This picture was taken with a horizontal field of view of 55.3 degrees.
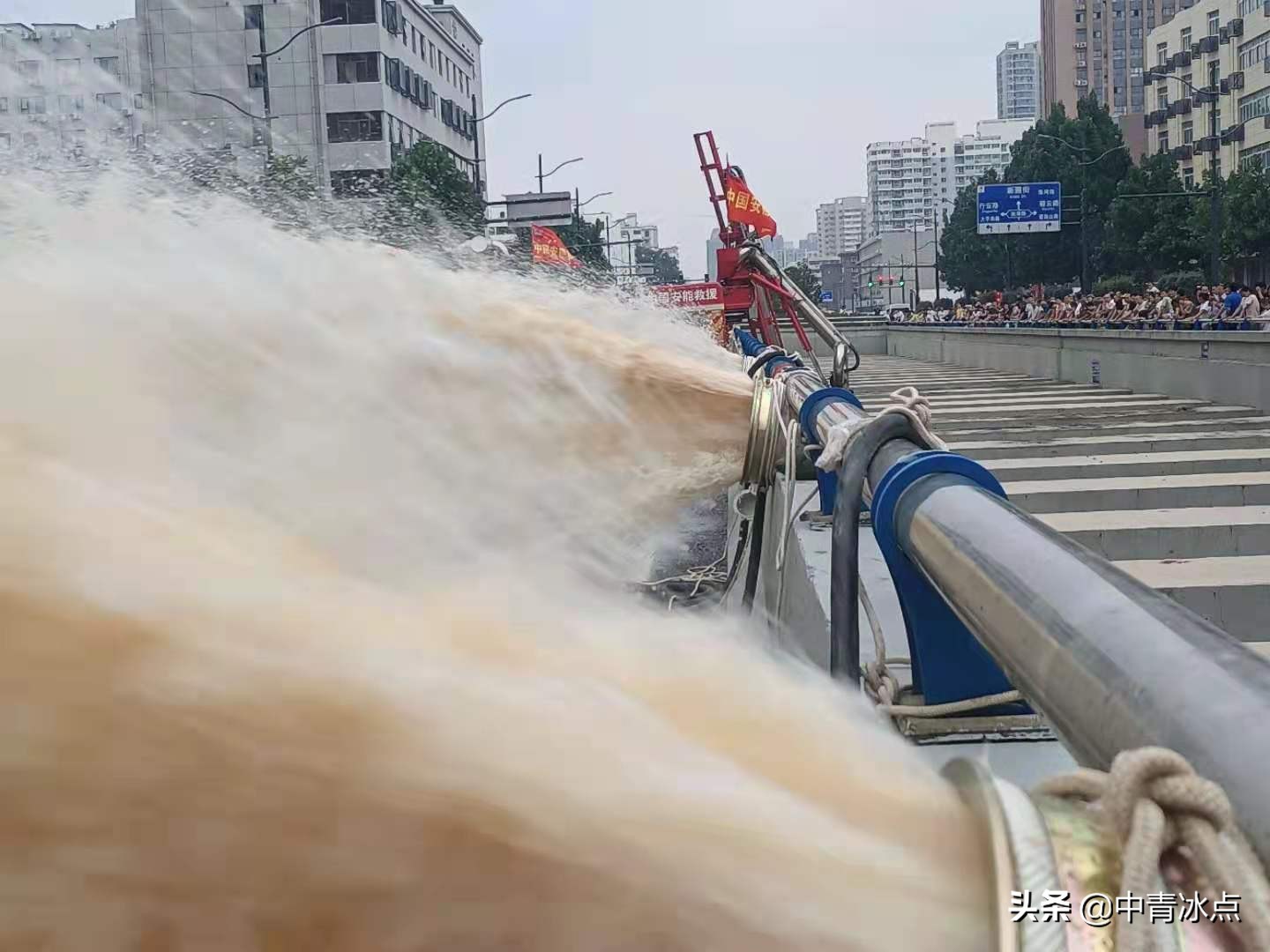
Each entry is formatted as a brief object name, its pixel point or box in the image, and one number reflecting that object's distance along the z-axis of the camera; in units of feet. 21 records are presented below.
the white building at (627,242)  210.79
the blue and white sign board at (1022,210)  116.47
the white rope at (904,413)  5.84
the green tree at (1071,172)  162.09
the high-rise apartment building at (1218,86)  187.93
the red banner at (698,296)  53.21
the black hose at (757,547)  9.37
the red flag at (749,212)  54.39
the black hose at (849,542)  5.80
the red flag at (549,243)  85.12
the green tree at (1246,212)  136.26
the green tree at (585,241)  158.20
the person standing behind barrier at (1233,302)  59.50
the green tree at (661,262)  278.87
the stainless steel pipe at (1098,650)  2.12
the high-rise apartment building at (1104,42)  391.04
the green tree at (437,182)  89.10
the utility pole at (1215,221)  91.61
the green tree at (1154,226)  146.10
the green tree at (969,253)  185.26
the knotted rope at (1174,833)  1.90
